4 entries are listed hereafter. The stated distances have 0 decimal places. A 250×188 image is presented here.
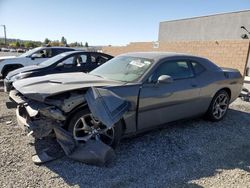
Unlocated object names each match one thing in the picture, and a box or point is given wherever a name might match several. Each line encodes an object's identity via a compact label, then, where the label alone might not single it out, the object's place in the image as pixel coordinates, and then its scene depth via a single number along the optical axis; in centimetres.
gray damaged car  262
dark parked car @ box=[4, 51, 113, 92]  544
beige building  1008
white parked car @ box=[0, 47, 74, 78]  749
